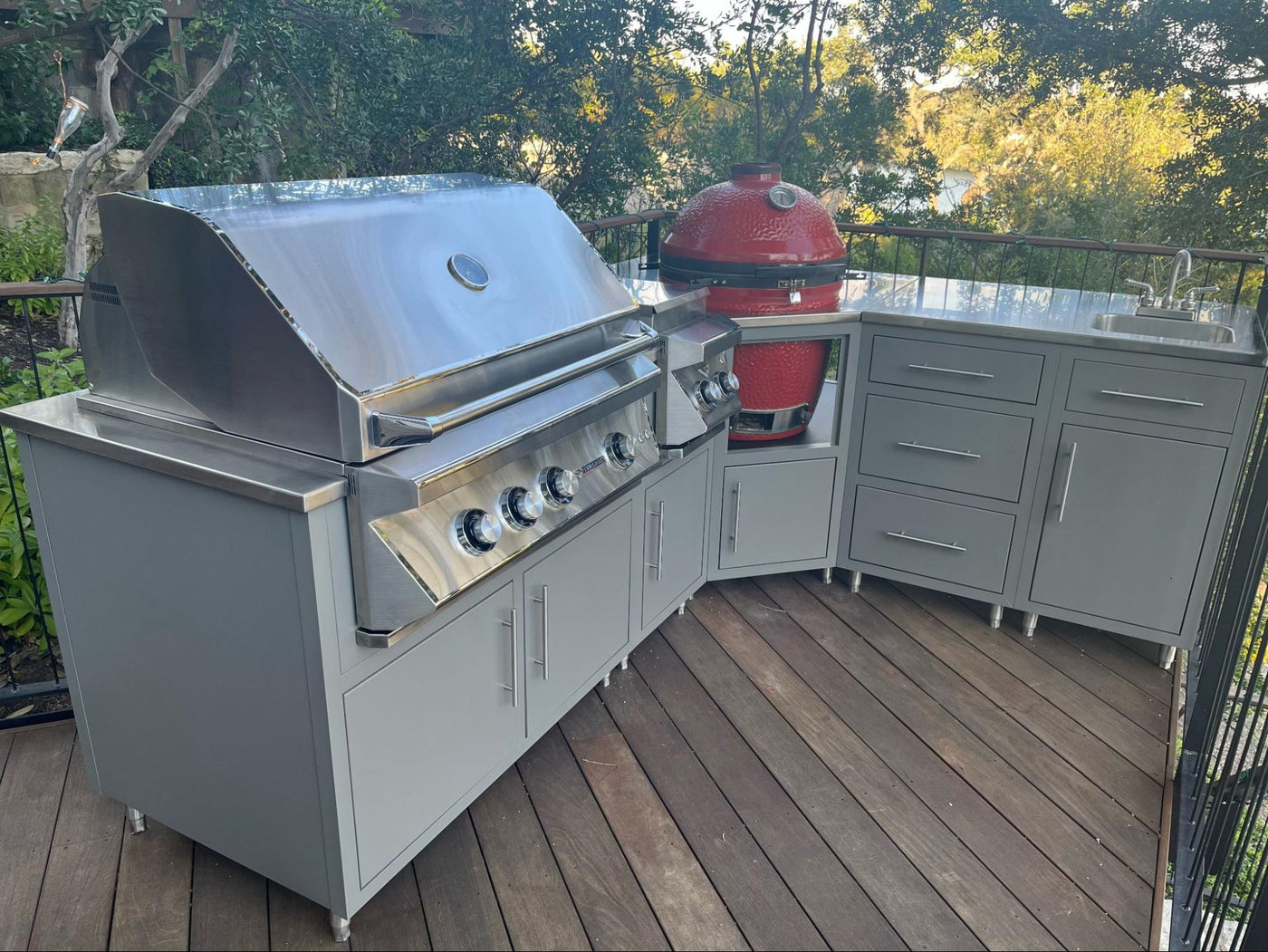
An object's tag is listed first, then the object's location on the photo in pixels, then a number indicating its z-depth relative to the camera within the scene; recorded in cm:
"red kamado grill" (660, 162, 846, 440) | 288
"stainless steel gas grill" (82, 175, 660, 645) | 156
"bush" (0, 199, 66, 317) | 636
